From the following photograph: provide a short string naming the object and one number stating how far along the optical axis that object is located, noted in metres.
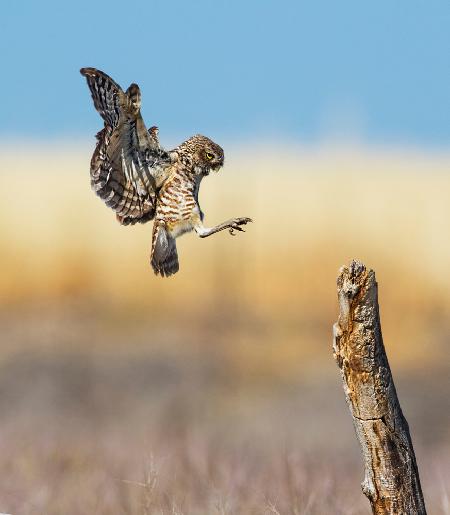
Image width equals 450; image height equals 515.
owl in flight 12.34
